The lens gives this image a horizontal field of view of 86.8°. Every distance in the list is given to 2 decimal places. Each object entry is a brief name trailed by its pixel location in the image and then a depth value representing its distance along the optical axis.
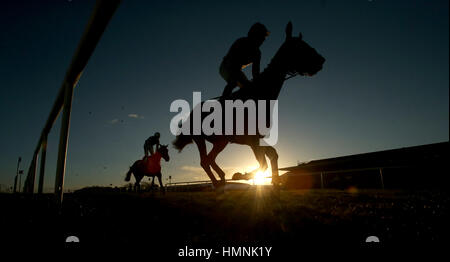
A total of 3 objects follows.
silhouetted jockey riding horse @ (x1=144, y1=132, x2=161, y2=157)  11.41
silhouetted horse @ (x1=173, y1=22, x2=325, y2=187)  4.39
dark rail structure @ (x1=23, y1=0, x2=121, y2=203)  2.74
